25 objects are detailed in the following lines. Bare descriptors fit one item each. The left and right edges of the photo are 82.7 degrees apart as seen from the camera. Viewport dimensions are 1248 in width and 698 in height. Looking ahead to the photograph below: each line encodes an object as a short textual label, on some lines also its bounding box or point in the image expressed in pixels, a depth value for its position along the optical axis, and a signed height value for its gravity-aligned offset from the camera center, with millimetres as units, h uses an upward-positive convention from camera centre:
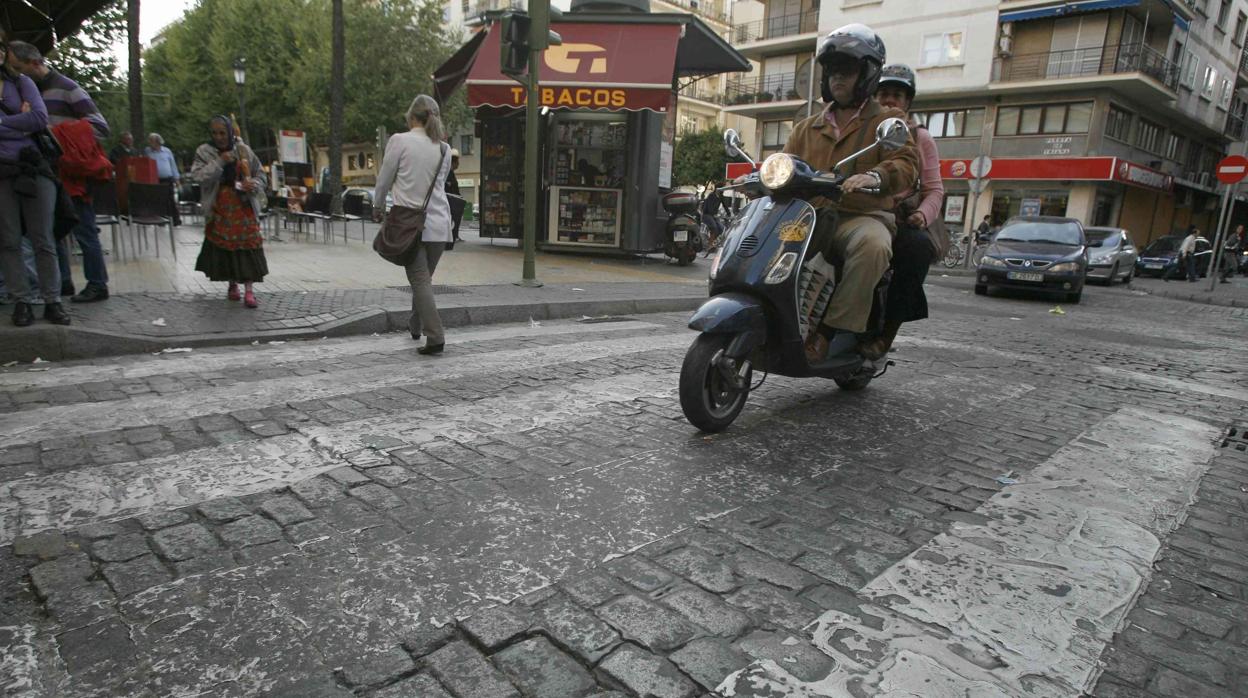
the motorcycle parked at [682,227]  14023 -199
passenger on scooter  4402 -6
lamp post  23875 +3967
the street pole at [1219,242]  17375 +160
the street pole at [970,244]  23453 -342
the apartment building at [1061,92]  30000 +6463
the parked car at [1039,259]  12914 -387
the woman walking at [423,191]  5504 +77
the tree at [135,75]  18448 +2871
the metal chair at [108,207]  8812 -299
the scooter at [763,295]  3615 -387
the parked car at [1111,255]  18500 -336
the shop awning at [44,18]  8648 +2036
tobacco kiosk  12742 +1805
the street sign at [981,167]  21031 +1962
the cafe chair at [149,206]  9516 -278
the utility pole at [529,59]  8367 +1741
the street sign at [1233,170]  16078 +1788
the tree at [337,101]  18594 +2482
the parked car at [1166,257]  24344 -403
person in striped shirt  5633 +530
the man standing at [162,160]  13375 +499
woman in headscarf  6473 -211
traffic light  8328 +1924
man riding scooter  3928 +306
